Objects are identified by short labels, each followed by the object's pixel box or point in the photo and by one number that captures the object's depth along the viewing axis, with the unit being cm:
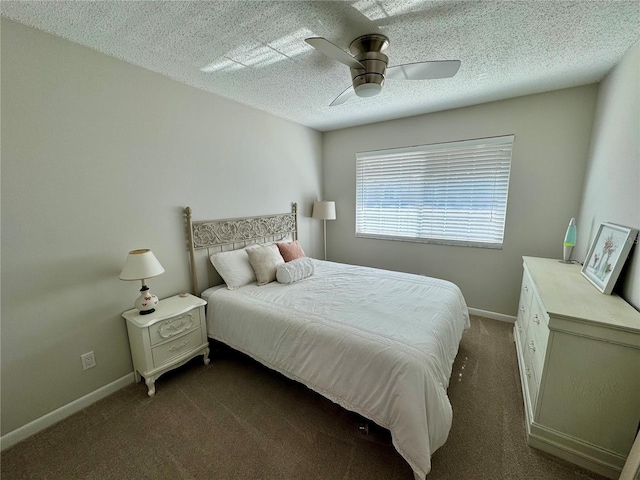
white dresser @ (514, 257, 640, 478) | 128
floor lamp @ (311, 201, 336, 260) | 386
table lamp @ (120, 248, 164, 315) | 187
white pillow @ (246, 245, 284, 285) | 266
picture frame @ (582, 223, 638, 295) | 157
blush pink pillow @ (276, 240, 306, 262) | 306
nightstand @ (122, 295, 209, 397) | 196
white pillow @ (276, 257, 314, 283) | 263
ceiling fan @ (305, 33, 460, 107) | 163
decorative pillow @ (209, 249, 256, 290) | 255
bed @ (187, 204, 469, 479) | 138
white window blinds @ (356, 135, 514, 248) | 298
